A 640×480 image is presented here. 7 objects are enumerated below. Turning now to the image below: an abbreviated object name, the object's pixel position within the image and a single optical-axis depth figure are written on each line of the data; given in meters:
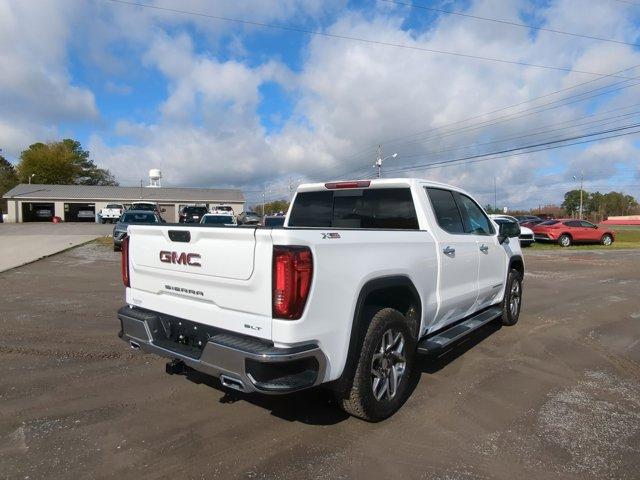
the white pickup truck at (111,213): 44.97
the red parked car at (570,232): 26.83
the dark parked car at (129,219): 19.25
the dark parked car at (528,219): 35.74
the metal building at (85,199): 52.84
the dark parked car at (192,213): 30.87
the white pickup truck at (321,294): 3.02
